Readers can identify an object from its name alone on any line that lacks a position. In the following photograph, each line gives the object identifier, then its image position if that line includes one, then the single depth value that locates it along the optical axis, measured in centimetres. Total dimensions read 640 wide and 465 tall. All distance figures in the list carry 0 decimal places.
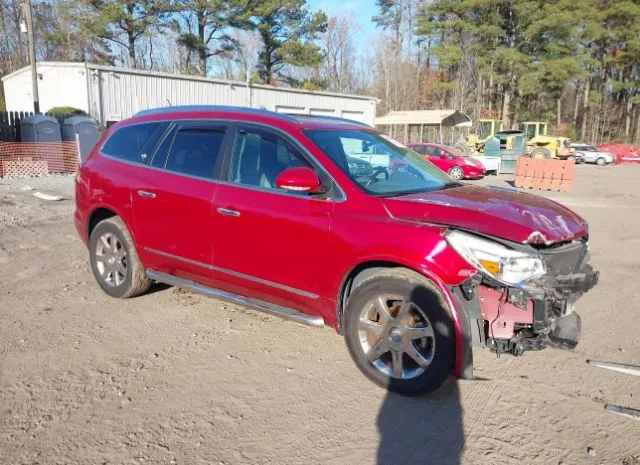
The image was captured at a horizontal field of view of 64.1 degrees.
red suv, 310
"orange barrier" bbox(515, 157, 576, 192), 1700
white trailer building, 2141
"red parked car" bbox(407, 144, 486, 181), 2055
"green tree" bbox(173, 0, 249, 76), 3403
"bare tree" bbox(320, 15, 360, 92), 5514
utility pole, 2098
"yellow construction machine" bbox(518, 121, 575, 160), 3118
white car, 3641
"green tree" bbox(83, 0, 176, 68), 3167
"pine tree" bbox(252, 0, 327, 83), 3700
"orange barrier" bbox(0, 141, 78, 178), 1555
